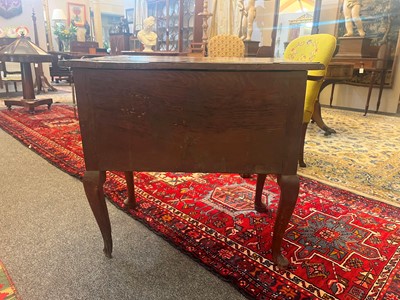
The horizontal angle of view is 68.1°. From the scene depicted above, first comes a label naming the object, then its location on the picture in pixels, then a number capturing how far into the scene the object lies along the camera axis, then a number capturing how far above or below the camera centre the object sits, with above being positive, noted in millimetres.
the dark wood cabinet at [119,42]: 7465 +499
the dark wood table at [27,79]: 3932 -271
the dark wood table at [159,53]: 4755 +165
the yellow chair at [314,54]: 2100 +98
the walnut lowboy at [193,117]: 982 -175
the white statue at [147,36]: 5051 +449
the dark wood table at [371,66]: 4168 +57
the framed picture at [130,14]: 8952 +1437
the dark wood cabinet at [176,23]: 6055 +869
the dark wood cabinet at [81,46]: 8174 +407
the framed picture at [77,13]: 9531 +1503
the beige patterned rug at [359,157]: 2049 -753
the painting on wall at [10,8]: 5679 +957
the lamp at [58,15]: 8695 +1304
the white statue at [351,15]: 4395 +786
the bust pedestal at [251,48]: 5055 +306
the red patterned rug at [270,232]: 1124 -781
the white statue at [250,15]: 4962 +827
